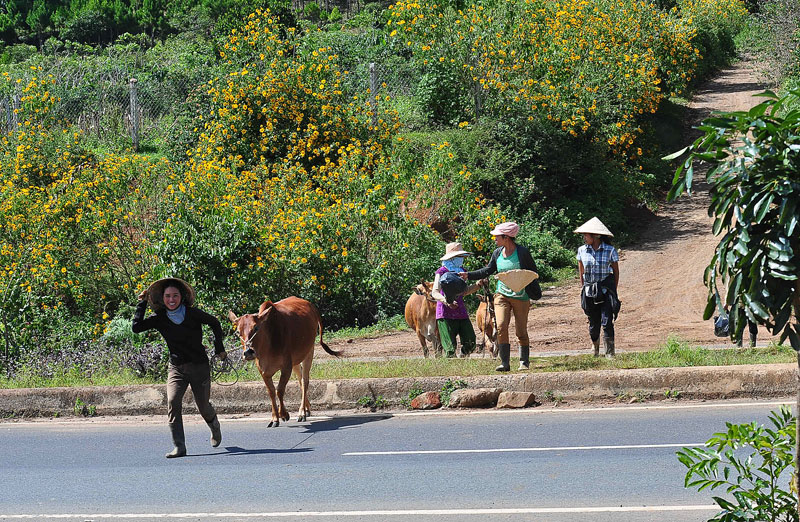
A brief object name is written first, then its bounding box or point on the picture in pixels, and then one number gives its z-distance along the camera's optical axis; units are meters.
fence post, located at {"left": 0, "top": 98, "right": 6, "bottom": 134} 26.52
